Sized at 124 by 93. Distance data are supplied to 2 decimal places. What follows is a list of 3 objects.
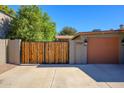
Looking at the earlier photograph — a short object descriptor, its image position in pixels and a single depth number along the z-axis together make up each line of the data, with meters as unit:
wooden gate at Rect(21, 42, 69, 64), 6.30
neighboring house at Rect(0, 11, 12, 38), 7.83
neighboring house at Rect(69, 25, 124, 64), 6.28
